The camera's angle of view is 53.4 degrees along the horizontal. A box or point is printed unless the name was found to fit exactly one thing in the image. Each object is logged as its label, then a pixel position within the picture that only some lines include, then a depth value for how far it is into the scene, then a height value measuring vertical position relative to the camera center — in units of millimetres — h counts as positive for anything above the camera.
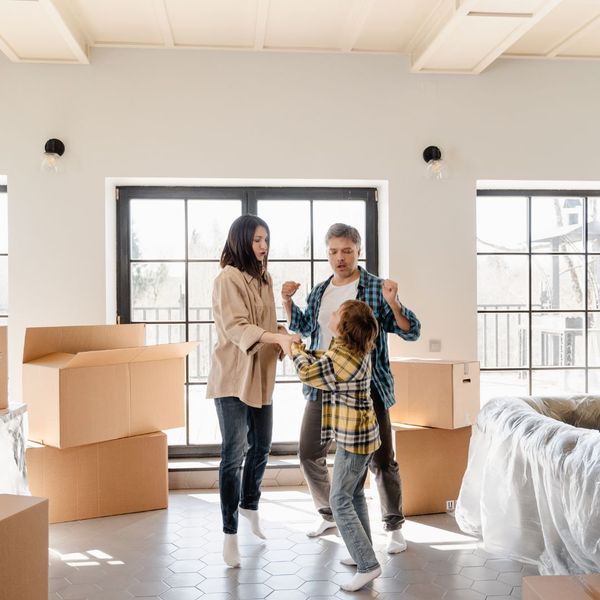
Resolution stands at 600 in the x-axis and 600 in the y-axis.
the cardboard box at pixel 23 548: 1552 -682
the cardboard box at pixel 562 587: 1437 -726
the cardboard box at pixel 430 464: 2965 -848
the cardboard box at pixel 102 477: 2854 -888
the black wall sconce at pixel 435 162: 3439 +770
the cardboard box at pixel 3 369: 2289 -277
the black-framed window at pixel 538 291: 3742 +26
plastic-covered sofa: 1785 -652
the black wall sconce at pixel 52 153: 3242 +787
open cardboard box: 2766 -425
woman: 2316 -255
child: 2082 -405
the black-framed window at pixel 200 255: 3553 +250
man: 2518 -226
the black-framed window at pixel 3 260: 3531 +220
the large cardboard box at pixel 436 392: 2906 -482
